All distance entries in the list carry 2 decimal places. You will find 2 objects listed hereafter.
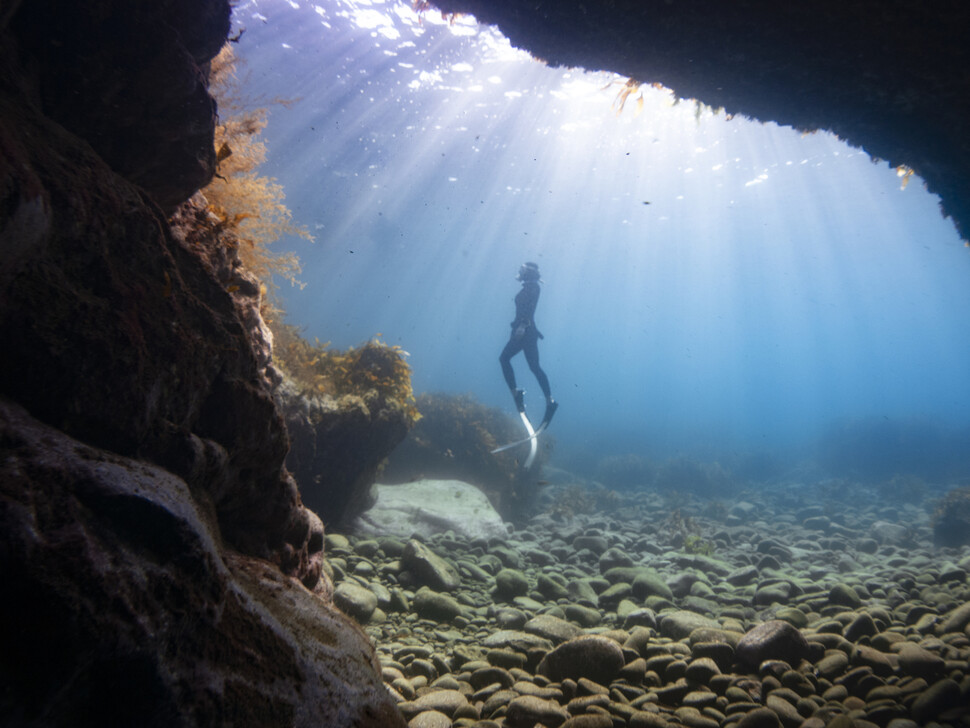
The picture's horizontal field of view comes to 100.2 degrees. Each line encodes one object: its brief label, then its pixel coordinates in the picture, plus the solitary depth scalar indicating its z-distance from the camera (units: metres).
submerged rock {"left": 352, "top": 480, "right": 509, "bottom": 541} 7.66
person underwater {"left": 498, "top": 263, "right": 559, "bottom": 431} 12.95
